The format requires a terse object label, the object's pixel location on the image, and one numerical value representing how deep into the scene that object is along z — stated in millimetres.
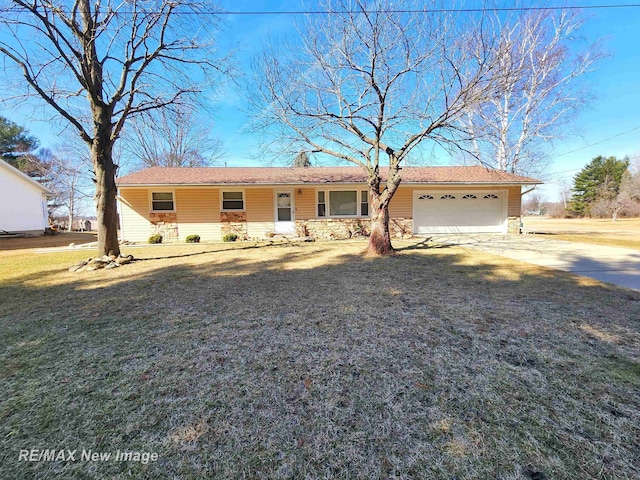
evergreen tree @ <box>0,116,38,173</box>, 24000
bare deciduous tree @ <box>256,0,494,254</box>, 6785
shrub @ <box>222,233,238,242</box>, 12500
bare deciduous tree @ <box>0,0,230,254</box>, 6262
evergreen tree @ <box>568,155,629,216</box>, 30344
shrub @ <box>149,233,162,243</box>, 12023
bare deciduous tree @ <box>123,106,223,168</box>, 23109
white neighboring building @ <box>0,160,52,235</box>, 17297
